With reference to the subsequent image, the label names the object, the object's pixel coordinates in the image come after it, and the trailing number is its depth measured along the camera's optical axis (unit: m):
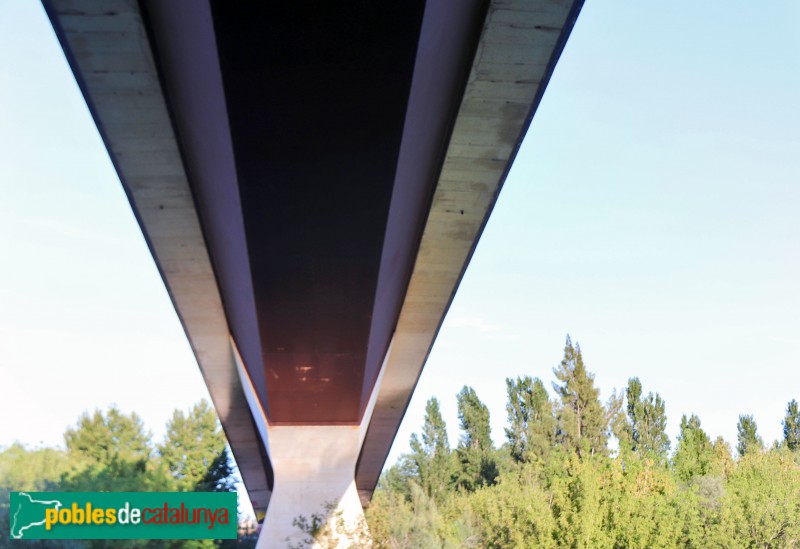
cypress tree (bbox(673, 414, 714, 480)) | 50.16
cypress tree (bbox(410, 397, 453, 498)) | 72.38
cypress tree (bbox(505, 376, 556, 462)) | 68.50
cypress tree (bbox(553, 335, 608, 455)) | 67.75
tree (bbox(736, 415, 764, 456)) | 75.93
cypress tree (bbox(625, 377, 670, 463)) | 67.12
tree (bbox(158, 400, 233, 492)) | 68.38
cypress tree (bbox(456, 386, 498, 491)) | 71.38
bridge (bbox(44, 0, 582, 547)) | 9.50
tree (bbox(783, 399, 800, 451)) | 78.00
